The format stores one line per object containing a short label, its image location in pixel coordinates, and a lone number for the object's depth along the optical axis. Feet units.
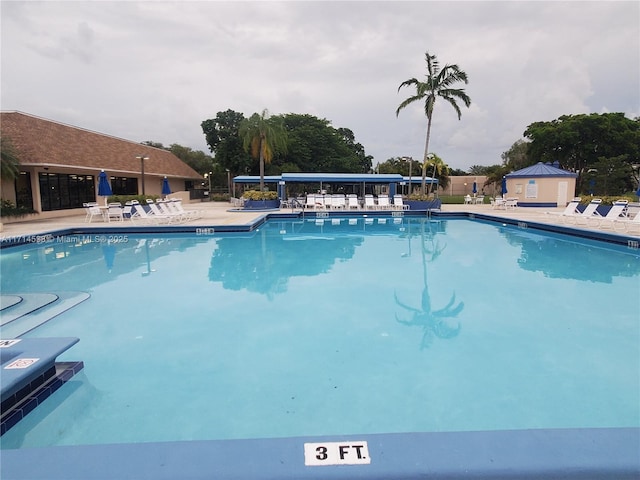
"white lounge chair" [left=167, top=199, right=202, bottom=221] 52.16
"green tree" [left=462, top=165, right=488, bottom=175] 211.00
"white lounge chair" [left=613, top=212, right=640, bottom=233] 38.54
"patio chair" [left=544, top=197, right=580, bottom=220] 48.06
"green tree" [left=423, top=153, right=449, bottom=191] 123.19
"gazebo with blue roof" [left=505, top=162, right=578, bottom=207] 81.10
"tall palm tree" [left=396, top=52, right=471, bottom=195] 65.77
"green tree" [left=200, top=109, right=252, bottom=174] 116.47
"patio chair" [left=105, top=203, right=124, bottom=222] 49.93
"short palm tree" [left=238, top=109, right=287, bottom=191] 84.84
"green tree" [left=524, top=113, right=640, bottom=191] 100.27
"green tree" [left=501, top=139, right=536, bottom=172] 153.11
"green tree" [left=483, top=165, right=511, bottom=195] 120.88
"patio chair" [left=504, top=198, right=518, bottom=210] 71.42
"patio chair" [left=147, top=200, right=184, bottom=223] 47.98
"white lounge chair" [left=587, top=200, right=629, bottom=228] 39.91
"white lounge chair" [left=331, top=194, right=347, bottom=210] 68.18
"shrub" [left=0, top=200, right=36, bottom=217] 50.17
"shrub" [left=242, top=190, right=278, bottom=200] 72.23
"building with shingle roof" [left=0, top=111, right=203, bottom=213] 54.70
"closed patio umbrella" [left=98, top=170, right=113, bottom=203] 51.85
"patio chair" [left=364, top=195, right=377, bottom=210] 69.40
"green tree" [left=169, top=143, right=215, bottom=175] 149.28
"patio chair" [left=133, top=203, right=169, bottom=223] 47.60
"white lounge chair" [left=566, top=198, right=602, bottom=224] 44.47
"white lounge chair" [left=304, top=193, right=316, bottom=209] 68.03
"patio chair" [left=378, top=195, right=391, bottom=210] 68.33
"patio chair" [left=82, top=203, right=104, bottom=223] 50.08
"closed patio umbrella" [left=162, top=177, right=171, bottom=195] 71.51
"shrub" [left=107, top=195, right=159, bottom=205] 59.24
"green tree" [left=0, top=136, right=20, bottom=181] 45.55
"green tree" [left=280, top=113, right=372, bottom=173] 122.52
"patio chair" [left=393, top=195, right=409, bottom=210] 68.64
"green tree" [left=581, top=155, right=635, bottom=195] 79.10
